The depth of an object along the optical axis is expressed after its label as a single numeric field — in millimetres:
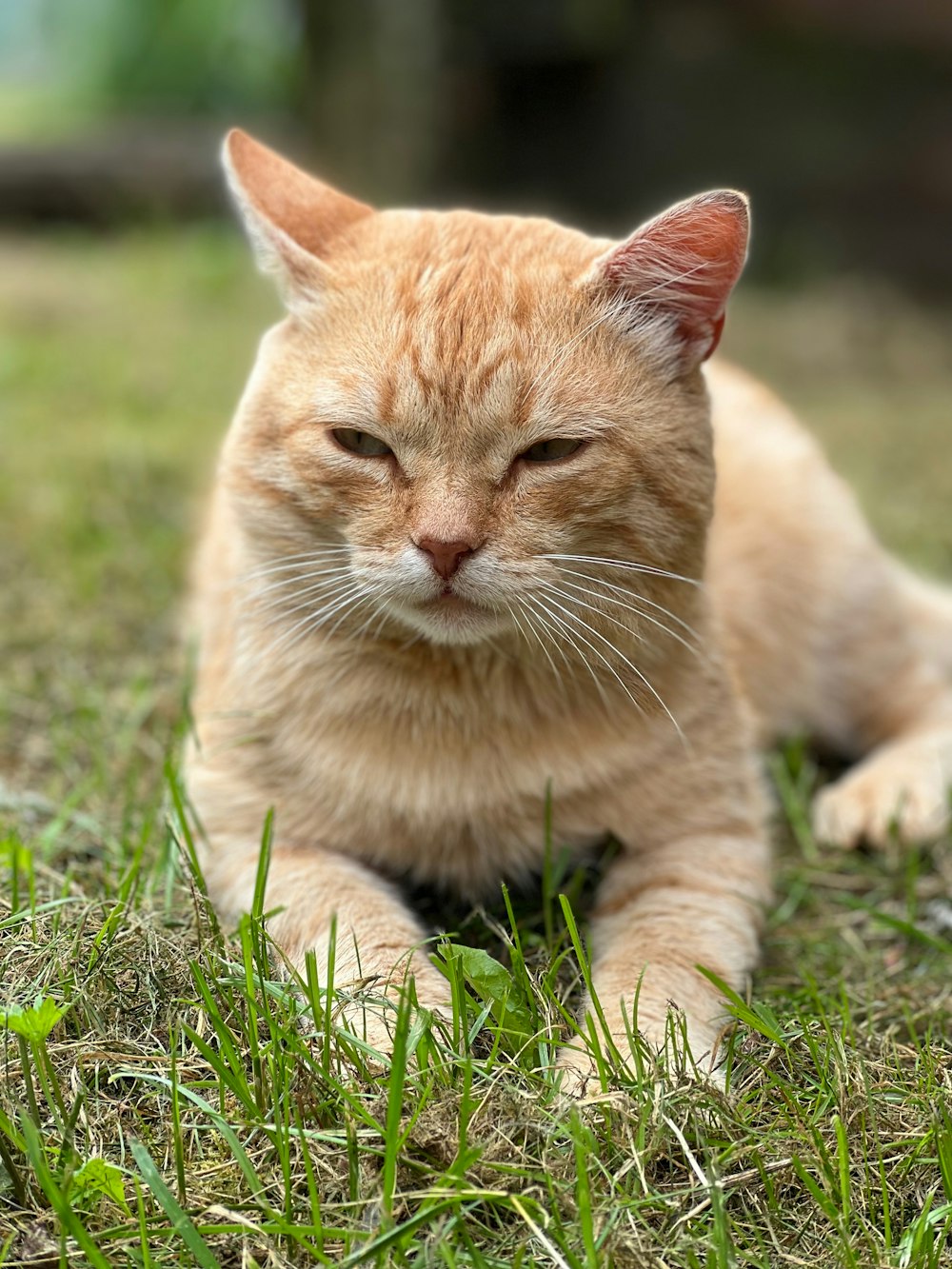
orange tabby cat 783
